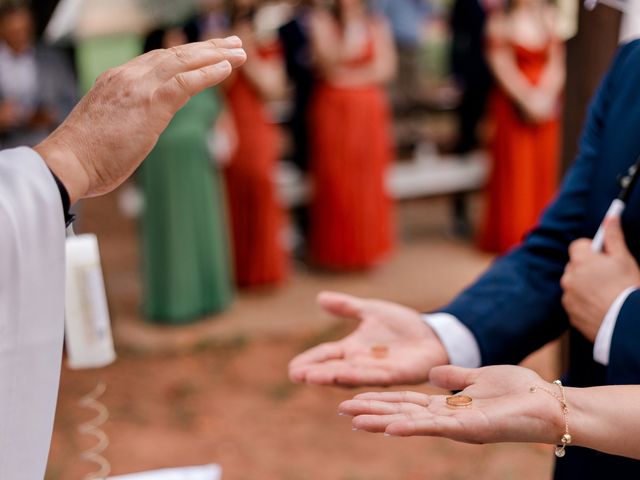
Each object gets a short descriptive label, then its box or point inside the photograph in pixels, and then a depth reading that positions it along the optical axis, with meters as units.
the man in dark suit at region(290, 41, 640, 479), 1.35
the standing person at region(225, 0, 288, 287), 4.79
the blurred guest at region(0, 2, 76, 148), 4.34
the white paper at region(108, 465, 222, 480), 1.62
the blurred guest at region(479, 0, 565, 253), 5.37
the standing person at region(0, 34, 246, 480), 1.01
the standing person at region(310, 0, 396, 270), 5.10
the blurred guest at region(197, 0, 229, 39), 4.61
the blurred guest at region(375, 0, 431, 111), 7.60
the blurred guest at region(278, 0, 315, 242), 5.51
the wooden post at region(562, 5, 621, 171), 2.81
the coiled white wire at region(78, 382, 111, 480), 1.54
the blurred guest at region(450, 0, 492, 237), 6.44
